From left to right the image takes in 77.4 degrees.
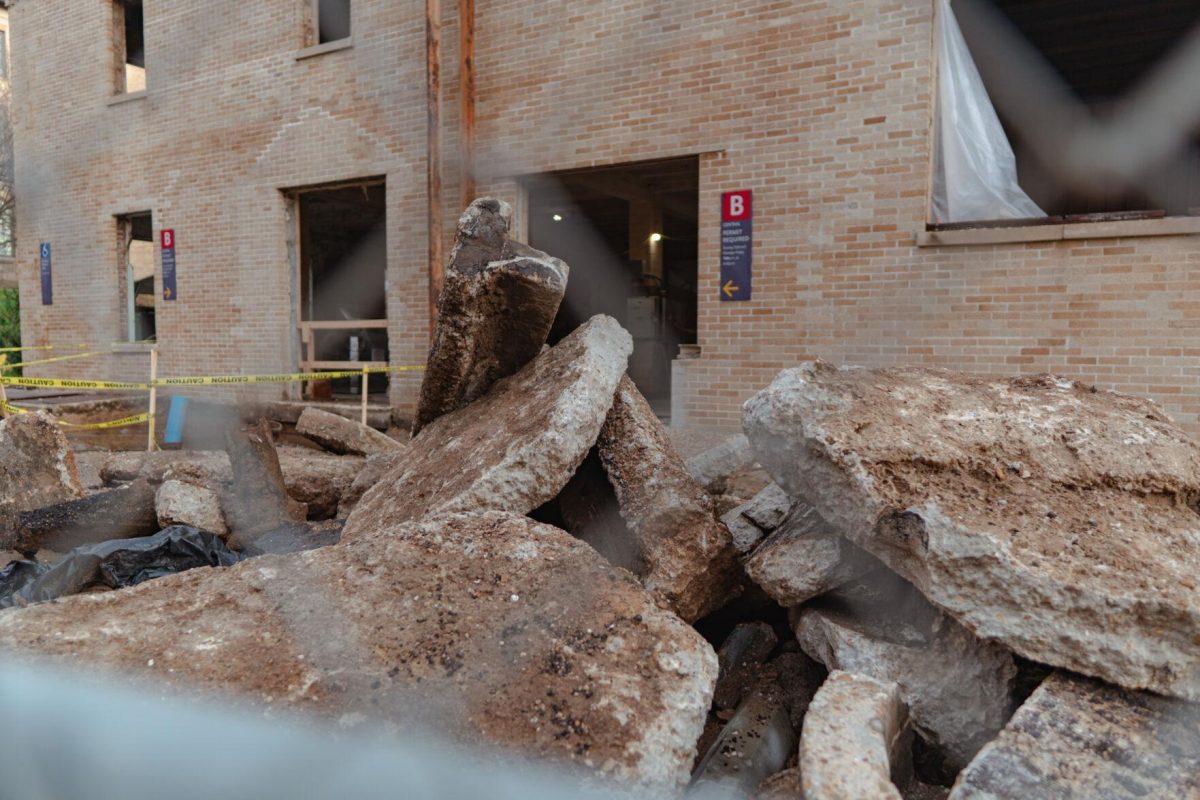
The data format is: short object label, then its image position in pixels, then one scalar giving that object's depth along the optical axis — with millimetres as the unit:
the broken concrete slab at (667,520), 2139
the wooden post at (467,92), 5980
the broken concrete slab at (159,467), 3931
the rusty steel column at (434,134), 5246
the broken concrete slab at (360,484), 3500
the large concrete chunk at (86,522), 3039
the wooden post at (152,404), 6099
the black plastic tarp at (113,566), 2553
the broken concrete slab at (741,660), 2010
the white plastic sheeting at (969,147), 4828
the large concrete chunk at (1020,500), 1395
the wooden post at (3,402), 5398
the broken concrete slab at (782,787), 1340
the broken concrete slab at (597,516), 2307
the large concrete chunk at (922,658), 1589
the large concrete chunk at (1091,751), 1204
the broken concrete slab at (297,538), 2980
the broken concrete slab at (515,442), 2152
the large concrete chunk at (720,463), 3168
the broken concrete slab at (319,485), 3695
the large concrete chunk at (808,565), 1867
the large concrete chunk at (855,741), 1162
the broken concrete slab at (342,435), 5160
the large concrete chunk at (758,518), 2391
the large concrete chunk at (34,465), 3275
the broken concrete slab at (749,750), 1489
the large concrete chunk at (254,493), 3242
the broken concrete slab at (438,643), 1218
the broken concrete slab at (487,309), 2637
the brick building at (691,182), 3980
